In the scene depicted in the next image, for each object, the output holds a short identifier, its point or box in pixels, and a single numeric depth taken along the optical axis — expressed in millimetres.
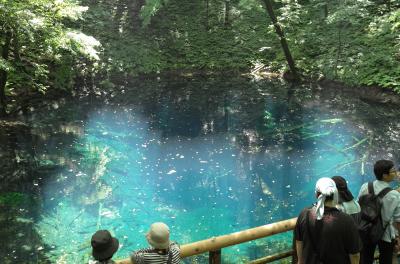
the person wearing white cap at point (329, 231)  3123
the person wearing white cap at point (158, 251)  3006
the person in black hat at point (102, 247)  2859
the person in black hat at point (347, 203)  3615
